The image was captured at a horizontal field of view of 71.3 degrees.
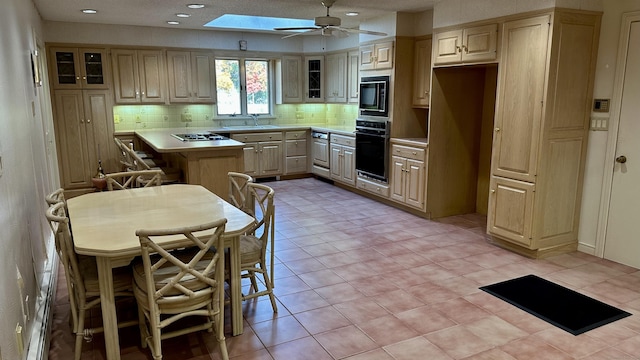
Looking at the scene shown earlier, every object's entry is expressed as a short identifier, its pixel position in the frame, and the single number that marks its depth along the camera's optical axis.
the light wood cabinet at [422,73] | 5.41
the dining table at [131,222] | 2.28
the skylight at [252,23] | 6.67
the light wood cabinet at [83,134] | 6.22
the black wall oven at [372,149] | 5.71
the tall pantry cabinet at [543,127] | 3.76
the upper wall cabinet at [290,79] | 7.62
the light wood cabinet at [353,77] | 6.84
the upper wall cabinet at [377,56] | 5.60
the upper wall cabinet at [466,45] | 4.19
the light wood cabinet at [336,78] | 7.14
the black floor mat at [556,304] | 2.98
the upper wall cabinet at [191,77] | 6.84
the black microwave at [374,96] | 5.68
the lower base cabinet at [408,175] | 5.26
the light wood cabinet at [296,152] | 7.49
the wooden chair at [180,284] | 2.16
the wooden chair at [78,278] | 2.43
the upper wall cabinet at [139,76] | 6.48
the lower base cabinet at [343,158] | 6.52
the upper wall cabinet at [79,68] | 6.10
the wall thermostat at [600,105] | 3.91
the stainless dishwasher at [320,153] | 7.21
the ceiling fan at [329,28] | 4.30
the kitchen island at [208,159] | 4.67
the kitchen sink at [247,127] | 7.47
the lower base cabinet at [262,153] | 7.16
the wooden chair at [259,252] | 2.95
